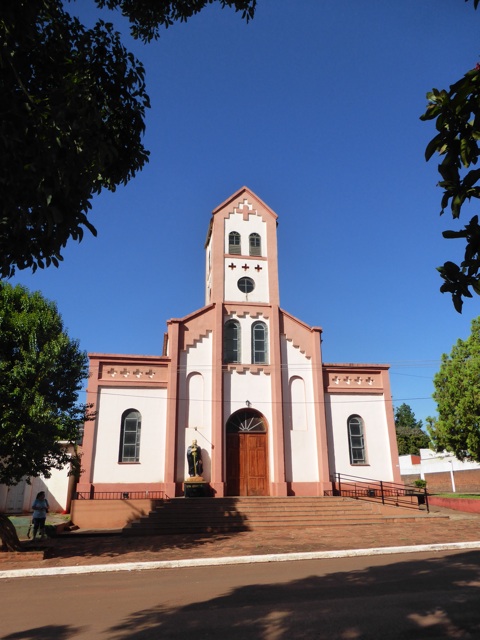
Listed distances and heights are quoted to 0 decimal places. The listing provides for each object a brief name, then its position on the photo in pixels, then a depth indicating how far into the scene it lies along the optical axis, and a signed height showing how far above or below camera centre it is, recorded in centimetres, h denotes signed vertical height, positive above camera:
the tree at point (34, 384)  1157 +250
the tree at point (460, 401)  2192 +341
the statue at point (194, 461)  1839 +70
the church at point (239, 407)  1873 +295
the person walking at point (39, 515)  1436 -95
